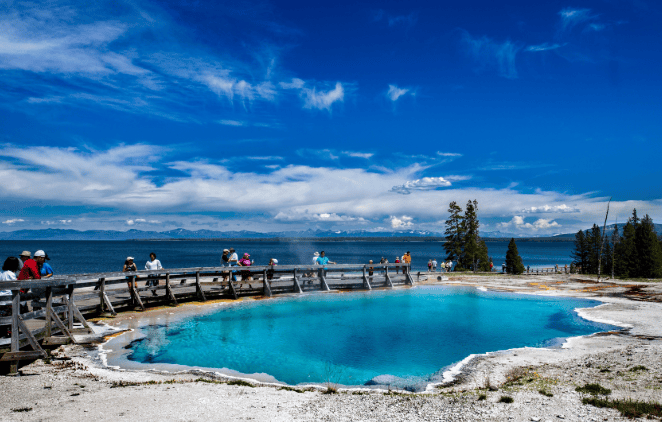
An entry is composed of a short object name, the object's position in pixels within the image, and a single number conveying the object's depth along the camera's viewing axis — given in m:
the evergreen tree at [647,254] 44.62
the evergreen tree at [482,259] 58.25
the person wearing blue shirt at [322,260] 25.80
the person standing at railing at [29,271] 10.43
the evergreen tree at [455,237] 58.19
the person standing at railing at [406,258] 31.59
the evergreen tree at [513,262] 61.22
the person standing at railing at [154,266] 18.52
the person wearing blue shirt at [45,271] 13.77
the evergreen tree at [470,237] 55.69
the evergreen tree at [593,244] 75.26
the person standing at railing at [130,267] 16.90
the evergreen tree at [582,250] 80.12
